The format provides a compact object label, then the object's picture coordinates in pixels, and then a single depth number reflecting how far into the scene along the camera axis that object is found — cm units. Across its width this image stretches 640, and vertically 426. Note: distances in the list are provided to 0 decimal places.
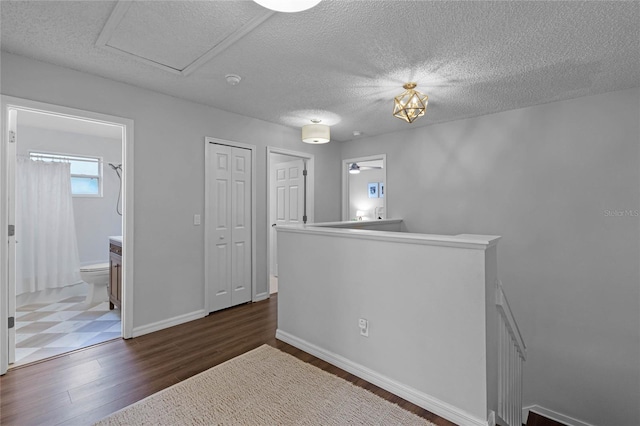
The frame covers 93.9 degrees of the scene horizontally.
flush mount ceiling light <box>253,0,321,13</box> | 142
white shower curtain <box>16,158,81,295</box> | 409
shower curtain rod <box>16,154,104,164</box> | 420
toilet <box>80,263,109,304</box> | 384
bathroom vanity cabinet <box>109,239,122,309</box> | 335
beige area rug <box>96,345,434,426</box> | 180
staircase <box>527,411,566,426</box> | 309
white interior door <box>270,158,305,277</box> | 501
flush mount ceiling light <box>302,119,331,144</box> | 381
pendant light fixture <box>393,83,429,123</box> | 279
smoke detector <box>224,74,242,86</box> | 268
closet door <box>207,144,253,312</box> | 364
